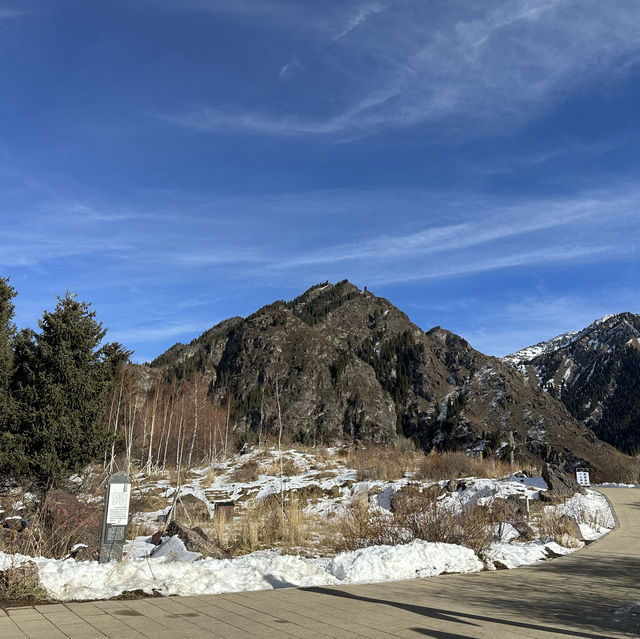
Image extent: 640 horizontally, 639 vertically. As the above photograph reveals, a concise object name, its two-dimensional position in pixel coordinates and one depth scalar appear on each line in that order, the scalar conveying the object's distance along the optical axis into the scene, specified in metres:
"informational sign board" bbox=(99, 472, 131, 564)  7.43
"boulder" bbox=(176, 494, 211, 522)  16.25
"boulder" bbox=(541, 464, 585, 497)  19.23
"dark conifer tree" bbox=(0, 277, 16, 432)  14.05
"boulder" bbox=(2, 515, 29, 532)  11.67
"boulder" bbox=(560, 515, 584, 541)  12.52
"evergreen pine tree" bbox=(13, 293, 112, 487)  14.02
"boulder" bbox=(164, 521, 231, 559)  8.86
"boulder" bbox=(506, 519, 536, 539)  12.62
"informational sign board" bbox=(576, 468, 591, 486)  23.17
